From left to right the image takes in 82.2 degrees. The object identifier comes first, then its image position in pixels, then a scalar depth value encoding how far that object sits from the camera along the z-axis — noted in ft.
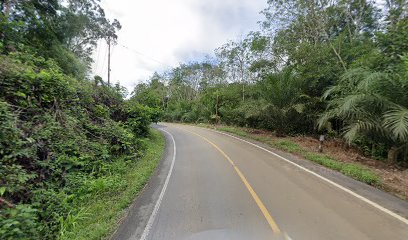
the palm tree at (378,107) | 24.08
